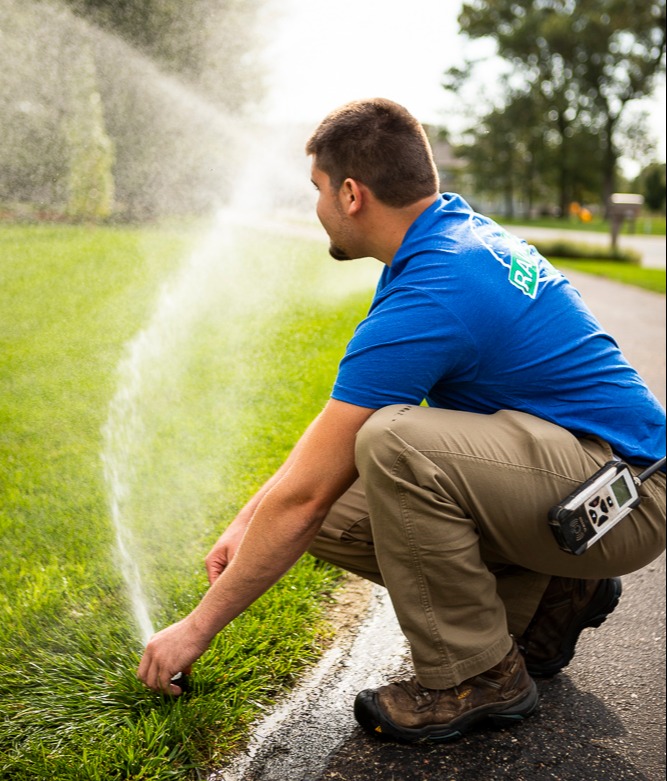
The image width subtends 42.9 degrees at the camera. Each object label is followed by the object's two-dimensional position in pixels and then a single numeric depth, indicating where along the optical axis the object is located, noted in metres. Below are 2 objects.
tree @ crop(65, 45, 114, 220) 10.55
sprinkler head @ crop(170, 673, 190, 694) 1.96
